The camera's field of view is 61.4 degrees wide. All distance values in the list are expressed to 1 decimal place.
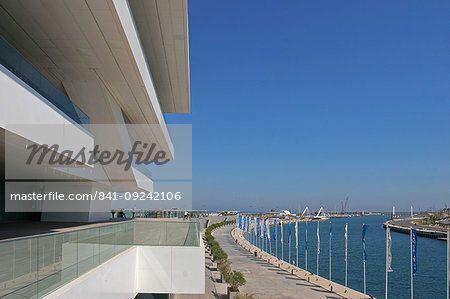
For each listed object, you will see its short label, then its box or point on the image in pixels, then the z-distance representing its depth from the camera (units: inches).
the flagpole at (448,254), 708.2
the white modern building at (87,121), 243.8
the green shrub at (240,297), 735.1
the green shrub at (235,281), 819.5
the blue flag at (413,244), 798.2
